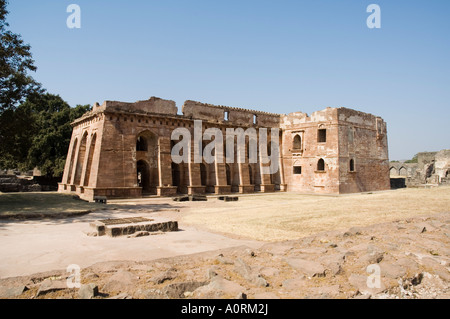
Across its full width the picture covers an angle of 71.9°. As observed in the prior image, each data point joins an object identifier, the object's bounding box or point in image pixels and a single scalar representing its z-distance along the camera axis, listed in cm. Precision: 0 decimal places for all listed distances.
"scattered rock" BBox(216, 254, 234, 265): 513
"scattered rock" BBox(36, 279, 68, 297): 380
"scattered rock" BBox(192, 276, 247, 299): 377
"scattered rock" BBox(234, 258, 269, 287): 418
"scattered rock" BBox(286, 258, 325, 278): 447
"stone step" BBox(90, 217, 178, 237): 805
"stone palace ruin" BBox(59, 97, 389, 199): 2111
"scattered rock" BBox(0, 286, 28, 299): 378
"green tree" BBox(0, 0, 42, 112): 1430
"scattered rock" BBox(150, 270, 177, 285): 423
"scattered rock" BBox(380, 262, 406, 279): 437
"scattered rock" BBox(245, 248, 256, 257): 568
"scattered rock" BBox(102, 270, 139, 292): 399
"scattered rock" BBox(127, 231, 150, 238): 791
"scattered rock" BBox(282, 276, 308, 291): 404
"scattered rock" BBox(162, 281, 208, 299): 379
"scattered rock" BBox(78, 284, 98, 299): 366
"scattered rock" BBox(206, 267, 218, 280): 435
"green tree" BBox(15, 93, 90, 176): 2908
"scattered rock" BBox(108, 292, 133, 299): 358
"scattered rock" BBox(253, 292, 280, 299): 371
